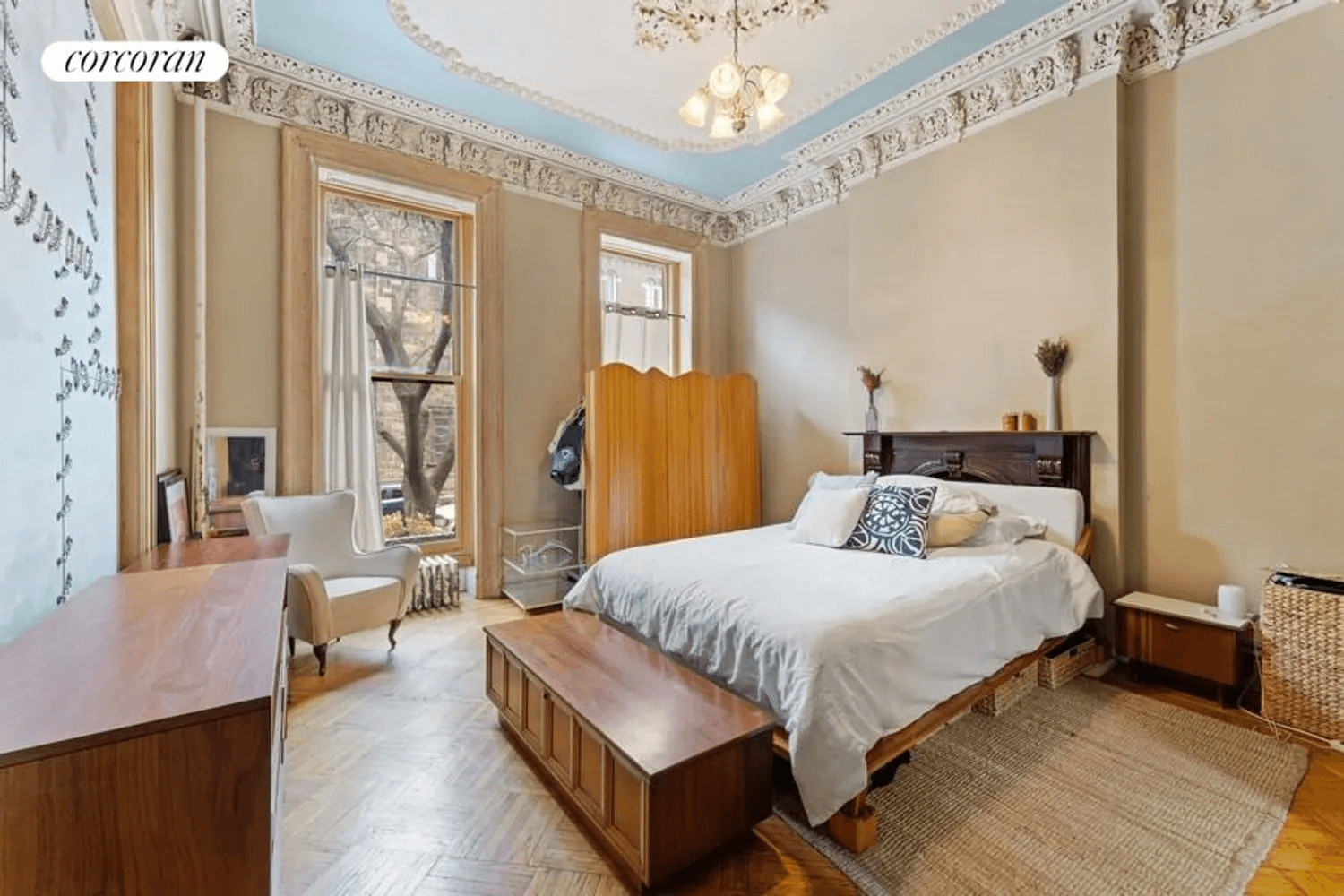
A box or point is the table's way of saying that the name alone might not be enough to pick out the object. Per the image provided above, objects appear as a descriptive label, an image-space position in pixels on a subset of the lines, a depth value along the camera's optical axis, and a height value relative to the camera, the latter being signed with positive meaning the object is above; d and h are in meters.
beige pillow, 2.81 -0.44
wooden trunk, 1.49 -0.92
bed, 1.69 -0.62
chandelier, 2.38 +1.53
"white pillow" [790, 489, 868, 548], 2.99 -0.42
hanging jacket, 4.08 -0.05
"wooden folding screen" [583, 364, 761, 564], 3.98 -0.10
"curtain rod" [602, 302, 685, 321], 4.80 +1.22
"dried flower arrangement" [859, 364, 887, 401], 4.02 +0.47
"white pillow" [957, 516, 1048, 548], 2.87 -0.47
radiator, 3.81 -0.98
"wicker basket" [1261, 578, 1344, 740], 2.19 -0.90
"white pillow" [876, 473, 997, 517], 2.94 -0.32
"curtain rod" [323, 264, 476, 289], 3.59 +1.19
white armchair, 2.71 -0.69
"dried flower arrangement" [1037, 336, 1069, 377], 3.07 +0.49
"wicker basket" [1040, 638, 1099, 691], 2.70 -1.13
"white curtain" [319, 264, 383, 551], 3.56 +0.29
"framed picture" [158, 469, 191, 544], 2.33 -0.27
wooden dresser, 0.69 -0.43
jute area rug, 1.57 -1.23
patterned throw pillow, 2.73 -0.41
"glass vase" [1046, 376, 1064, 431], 3.09 +0.17
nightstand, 2.44 -0.93
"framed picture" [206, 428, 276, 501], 3.13 -0.08
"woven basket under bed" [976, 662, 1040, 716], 2.46 -1.17
